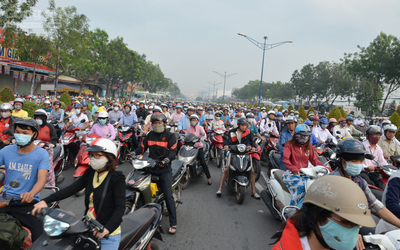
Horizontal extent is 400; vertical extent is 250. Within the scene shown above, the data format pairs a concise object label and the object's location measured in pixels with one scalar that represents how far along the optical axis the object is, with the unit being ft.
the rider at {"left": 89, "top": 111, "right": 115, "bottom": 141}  18.81
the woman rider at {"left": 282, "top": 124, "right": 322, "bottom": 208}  13.44
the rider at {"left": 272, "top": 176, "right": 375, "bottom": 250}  4.77
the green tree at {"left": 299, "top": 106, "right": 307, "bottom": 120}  69.29
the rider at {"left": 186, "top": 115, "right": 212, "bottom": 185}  22.27
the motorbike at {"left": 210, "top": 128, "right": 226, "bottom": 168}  25.49
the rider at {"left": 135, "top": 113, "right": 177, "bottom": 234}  12.04
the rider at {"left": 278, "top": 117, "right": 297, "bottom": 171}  18.14
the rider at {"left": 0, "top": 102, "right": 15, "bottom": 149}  16.94
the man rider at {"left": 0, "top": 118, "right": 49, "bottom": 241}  8.67
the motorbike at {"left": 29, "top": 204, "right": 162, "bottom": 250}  5.36
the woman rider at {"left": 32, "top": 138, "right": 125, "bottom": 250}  6.94
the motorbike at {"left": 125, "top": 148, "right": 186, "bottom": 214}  10.94
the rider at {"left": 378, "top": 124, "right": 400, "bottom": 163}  17.15
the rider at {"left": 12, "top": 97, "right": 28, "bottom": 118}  20.53
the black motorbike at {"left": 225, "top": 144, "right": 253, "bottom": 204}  15.85
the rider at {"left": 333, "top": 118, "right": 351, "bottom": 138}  25.79
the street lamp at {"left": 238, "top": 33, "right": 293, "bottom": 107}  70.78
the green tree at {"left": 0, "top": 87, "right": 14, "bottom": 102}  44.04
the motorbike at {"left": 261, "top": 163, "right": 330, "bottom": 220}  10.11
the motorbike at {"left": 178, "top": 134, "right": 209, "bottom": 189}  18.31
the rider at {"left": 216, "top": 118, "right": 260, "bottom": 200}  17.30
